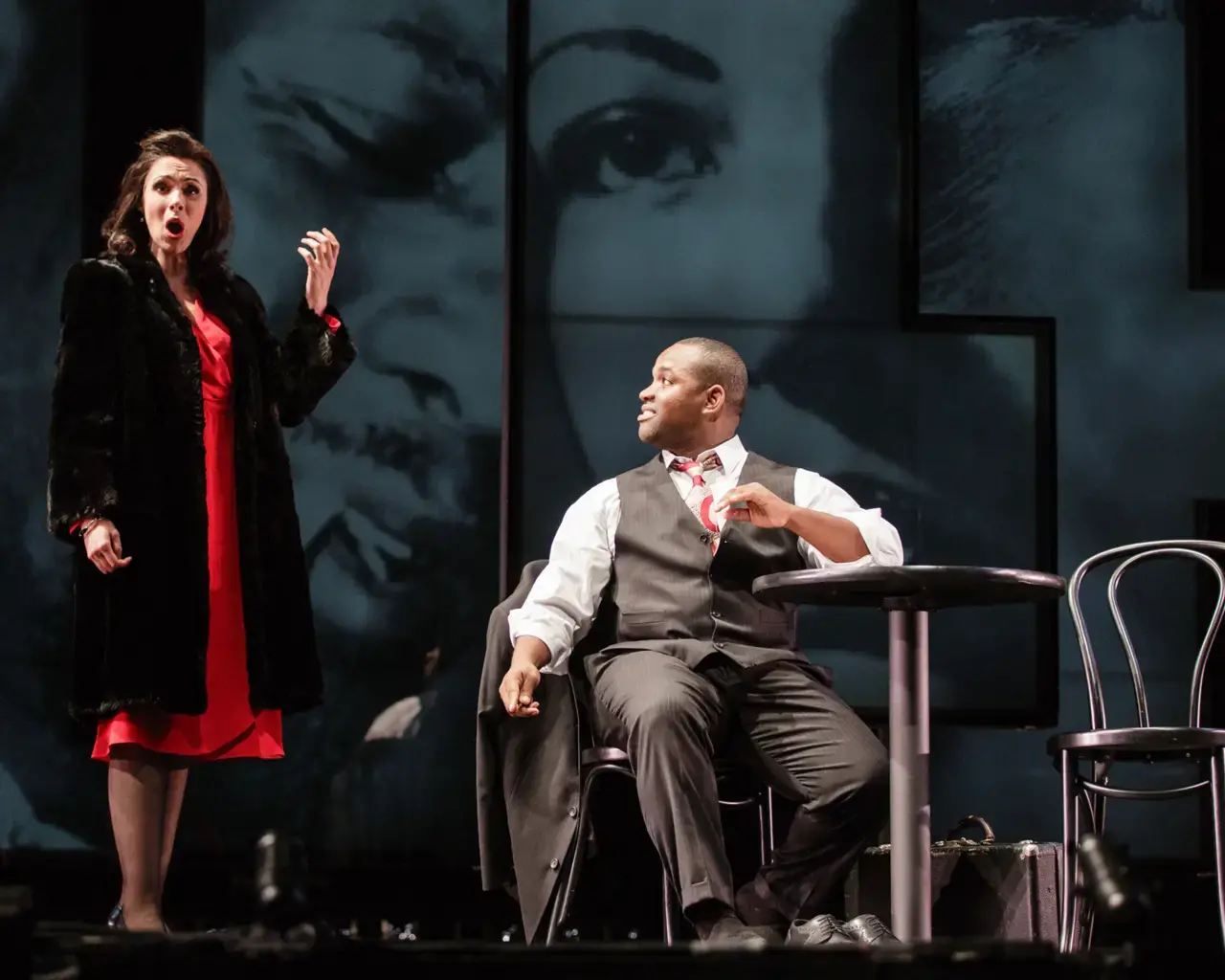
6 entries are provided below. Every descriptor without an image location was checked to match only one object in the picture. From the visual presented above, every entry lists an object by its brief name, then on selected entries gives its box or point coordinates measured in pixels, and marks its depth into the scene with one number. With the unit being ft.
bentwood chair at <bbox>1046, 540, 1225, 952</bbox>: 21.18
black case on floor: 21.16
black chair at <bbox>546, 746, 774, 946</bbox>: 20.57
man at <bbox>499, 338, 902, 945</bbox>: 19.40
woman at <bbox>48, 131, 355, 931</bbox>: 20.74
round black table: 17.31
